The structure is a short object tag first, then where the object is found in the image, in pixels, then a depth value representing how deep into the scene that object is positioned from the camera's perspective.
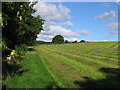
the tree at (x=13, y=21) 5.22
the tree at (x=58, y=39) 86.73
